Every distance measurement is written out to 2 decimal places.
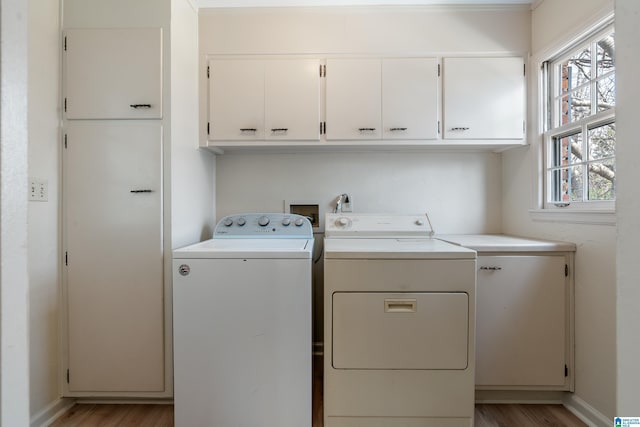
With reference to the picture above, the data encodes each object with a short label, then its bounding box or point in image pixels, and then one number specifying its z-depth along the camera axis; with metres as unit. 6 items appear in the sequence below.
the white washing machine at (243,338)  1.33
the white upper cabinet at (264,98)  1.86
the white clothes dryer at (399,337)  1.35
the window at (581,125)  1.52
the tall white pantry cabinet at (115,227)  1.53
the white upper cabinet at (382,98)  1.86
